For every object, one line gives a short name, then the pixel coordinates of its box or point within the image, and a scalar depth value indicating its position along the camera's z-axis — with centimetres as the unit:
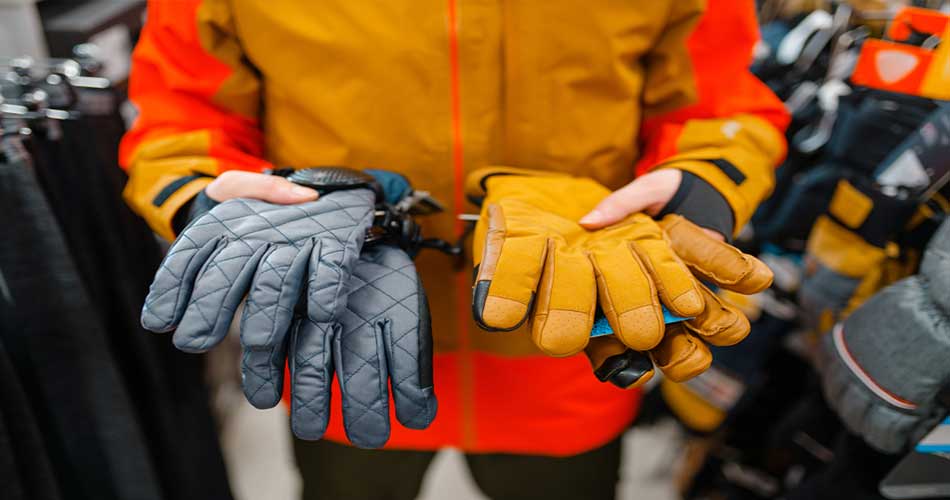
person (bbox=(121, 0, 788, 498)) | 79
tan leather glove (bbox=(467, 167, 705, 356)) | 62
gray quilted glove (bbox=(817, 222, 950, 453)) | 74
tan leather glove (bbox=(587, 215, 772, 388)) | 66
